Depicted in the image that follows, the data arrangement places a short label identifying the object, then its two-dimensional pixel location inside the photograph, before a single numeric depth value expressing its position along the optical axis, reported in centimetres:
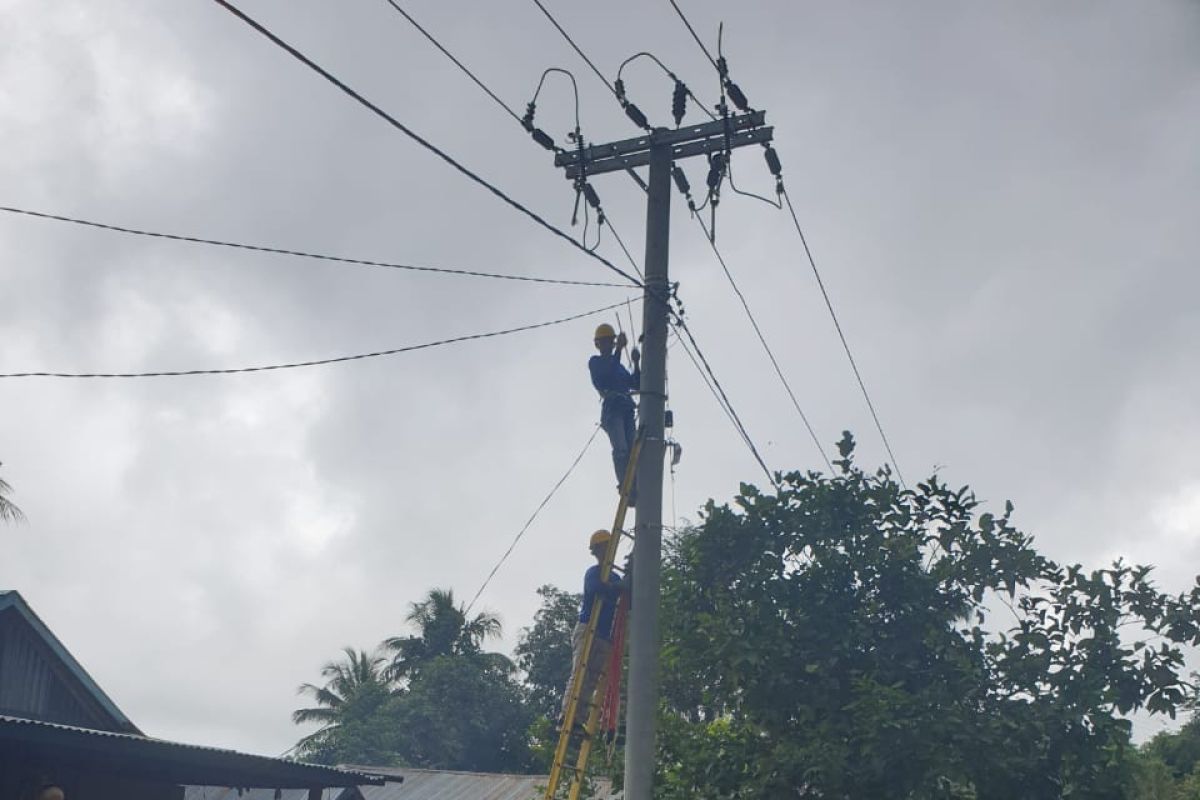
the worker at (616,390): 1158
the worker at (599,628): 1090
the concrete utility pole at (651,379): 962
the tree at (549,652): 5275
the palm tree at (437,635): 5641
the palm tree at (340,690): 5500
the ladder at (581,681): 1039
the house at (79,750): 1301
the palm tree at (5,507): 2992
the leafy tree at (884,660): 1242
